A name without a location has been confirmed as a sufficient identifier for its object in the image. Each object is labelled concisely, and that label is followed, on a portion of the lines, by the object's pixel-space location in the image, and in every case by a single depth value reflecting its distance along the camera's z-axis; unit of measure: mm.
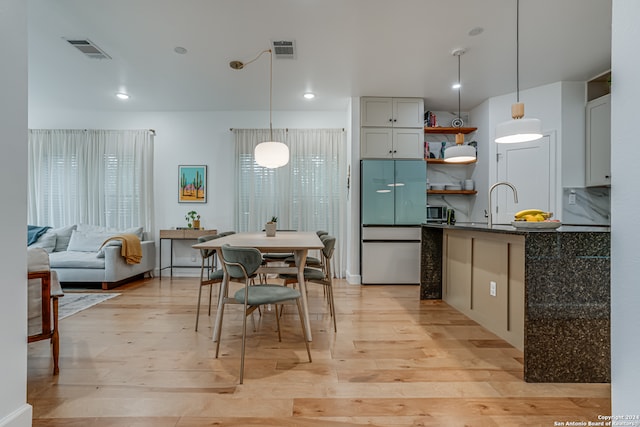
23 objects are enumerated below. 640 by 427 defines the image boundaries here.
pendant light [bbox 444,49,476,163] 3227
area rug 3296
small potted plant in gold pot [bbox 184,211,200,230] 5137
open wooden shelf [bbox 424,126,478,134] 4895
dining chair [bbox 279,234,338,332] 2802
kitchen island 1883
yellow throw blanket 4423
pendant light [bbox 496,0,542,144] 2367
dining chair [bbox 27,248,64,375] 1858
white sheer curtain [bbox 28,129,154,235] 5223
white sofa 4266
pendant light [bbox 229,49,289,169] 3473
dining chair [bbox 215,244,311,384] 2035
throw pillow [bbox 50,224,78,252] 4891
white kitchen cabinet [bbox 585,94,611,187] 3703
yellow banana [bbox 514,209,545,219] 2268
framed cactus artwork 5336
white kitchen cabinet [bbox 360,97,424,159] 4668
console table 4957
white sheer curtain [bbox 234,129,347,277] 5191
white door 4102
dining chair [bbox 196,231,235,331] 2807
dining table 2324
